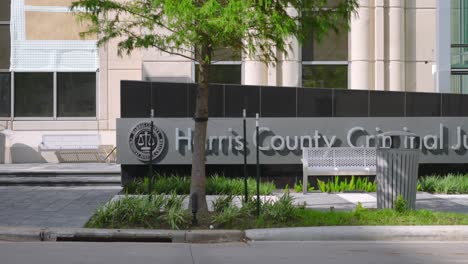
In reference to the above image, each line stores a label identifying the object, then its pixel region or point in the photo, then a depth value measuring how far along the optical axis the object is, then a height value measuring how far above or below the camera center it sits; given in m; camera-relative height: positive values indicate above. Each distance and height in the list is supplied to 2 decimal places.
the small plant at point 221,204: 12.12 -1.46
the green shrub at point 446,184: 16.56 -1.54
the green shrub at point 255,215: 11.27 -1.58
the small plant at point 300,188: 16.88 -1.64
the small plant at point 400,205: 11.86 -1.46
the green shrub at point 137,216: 11.16 -1.55
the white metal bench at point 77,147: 23.77 -0.80
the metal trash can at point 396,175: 12.37 -0.96
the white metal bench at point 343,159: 16.66 -0.90
